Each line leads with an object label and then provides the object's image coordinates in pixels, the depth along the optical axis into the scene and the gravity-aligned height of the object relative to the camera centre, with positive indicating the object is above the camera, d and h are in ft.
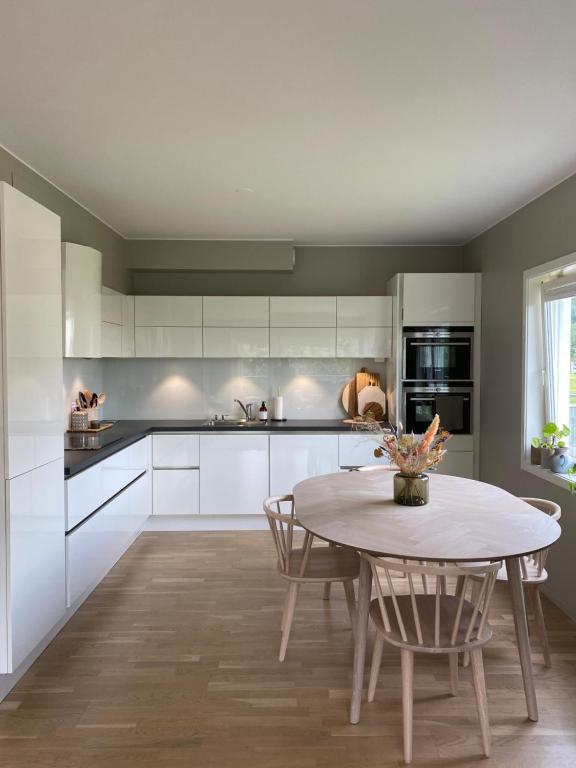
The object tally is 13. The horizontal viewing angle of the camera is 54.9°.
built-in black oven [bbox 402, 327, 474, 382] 16.12 +0.79
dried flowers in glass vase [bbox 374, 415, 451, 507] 9.09 -1.30
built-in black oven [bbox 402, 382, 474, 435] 16.08 -0.68
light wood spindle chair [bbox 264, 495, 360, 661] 9.20 -3.17
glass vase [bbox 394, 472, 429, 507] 9.22 -1.80
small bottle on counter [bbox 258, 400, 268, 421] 17.70 -0.96
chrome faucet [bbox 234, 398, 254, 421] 17.94 -0.87
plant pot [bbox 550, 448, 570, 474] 11.67 -1.65
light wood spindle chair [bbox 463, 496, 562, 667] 8.80 -3.10
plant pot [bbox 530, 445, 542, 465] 12.52 -1.66
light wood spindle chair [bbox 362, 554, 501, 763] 6.73 -3.24
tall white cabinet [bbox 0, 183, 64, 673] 7.89 -0.71
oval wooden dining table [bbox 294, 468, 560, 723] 7.08 -2.07
